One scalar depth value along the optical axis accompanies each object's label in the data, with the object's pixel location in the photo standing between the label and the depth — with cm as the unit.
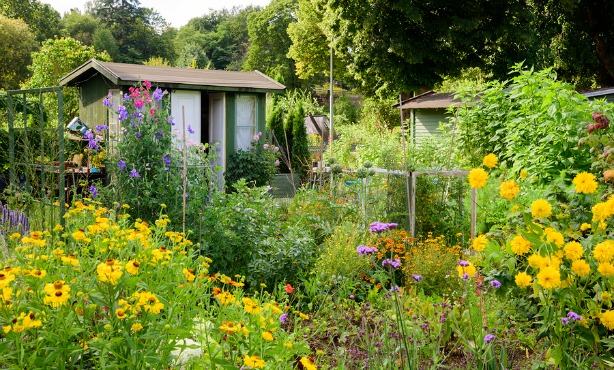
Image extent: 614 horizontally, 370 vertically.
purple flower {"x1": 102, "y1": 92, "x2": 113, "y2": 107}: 685
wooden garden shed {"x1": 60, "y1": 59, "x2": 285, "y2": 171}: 1290
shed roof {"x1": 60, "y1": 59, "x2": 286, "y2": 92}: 1241
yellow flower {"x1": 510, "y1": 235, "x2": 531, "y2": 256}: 279
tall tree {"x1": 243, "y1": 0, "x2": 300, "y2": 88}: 4300
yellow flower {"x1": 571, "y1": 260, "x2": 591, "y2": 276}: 257
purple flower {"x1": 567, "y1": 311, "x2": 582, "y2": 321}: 274
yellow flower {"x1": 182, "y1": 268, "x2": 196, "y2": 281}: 277
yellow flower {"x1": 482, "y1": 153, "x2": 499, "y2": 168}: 285
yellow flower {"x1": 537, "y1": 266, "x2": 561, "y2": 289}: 245
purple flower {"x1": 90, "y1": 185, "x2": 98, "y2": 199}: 614
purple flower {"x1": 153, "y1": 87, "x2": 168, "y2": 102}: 651
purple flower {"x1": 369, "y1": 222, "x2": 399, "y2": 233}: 297
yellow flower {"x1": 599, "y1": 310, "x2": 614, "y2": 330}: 263
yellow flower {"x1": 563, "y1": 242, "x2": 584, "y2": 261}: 263
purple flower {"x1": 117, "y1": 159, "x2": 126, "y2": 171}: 606
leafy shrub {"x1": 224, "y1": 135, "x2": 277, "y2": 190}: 1371
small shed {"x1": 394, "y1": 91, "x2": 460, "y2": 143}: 1870
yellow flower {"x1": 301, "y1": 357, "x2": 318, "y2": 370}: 221
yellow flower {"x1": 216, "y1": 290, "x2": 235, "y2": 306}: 265
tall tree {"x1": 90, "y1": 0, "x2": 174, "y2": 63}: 5072
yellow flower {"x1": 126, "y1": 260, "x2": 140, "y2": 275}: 227
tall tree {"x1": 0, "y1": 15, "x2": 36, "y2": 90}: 2856
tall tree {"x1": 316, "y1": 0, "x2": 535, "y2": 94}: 1847
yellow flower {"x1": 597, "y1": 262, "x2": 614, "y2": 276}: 253
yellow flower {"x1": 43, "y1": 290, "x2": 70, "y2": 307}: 212
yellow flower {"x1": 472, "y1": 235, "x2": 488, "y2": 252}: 312
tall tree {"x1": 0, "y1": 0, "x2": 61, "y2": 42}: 3878
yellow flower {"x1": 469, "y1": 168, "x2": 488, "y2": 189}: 273
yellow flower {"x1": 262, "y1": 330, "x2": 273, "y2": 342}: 223
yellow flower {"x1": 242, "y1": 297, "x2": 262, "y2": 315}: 235
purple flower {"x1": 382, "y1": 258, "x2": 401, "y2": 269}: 272
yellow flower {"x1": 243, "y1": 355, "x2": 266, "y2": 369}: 208
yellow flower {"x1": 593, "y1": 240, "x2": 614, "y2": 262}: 253
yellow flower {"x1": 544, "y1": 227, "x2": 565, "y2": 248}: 262
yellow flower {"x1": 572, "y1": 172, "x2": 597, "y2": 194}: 279
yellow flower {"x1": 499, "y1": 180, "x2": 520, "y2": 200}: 282
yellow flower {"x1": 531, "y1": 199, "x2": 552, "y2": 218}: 279
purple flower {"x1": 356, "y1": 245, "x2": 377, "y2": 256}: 307
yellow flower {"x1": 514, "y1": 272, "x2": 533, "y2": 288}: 270
